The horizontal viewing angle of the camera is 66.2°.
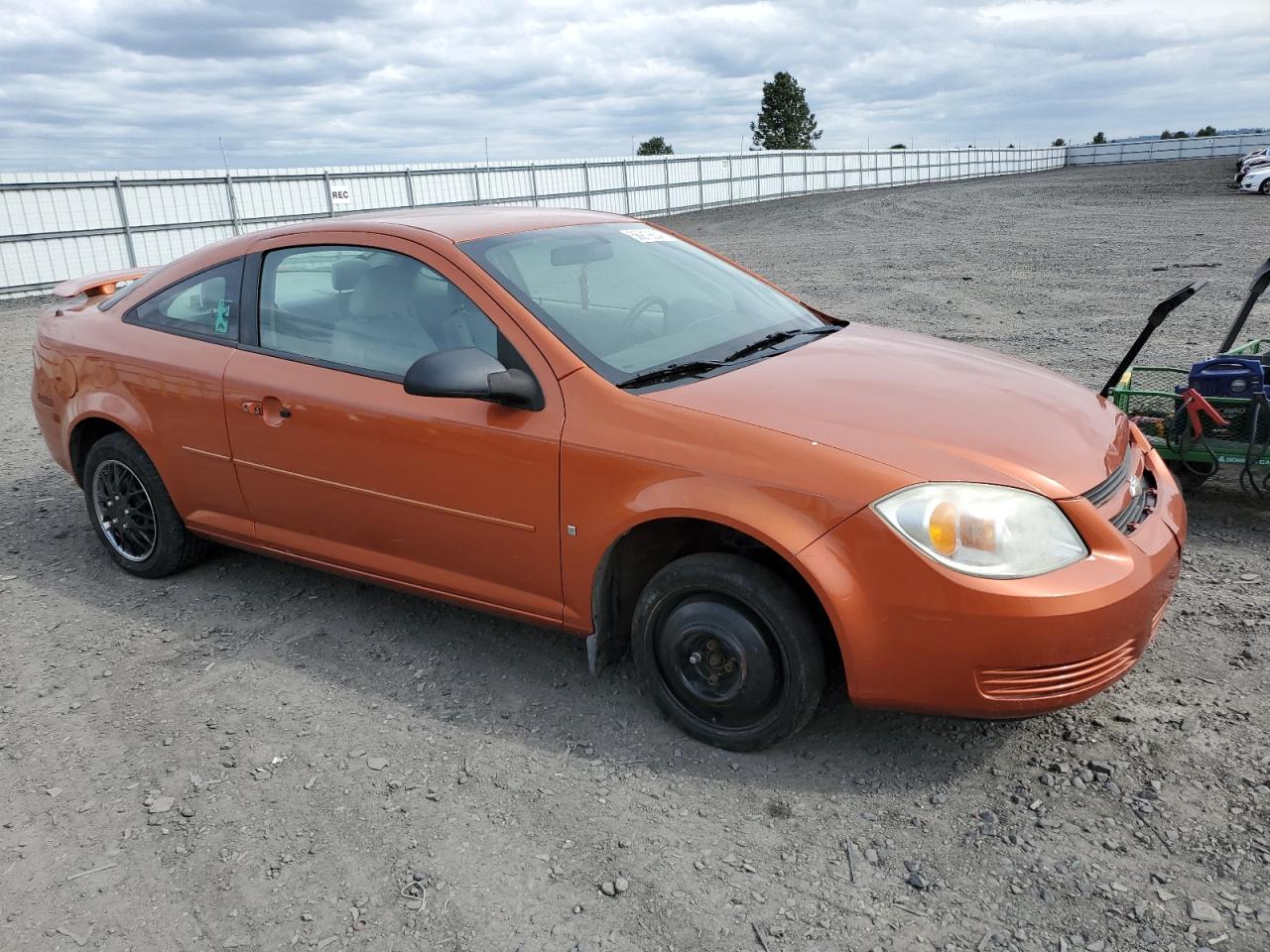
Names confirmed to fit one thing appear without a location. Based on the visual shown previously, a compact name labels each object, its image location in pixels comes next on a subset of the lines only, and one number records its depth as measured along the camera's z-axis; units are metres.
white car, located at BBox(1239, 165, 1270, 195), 29.33
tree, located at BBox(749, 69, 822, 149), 77.19
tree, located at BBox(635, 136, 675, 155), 69.44
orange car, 2.63
